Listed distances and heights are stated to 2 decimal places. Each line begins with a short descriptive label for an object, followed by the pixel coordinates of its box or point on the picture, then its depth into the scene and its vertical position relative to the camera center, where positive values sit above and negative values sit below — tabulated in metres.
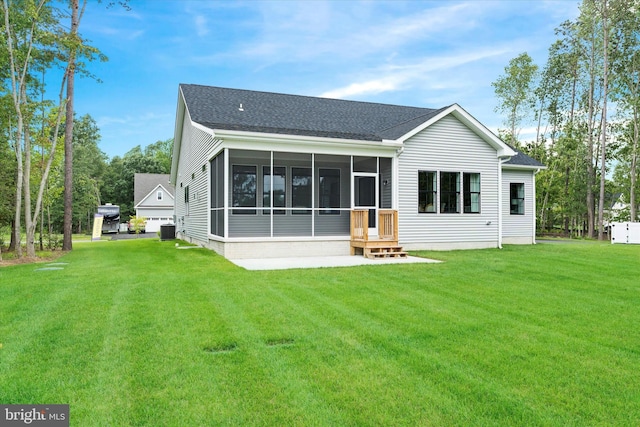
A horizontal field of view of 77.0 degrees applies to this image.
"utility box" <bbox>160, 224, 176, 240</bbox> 19.20 -0.87
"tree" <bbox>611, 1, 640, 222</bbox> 19.72 +7.25
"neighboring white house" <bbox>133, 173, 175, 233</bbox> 39.25 +1.18
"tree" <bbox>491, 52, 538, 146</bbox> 26.64 +8.31
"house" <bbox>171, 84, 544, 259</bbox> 11.13 +1.05
